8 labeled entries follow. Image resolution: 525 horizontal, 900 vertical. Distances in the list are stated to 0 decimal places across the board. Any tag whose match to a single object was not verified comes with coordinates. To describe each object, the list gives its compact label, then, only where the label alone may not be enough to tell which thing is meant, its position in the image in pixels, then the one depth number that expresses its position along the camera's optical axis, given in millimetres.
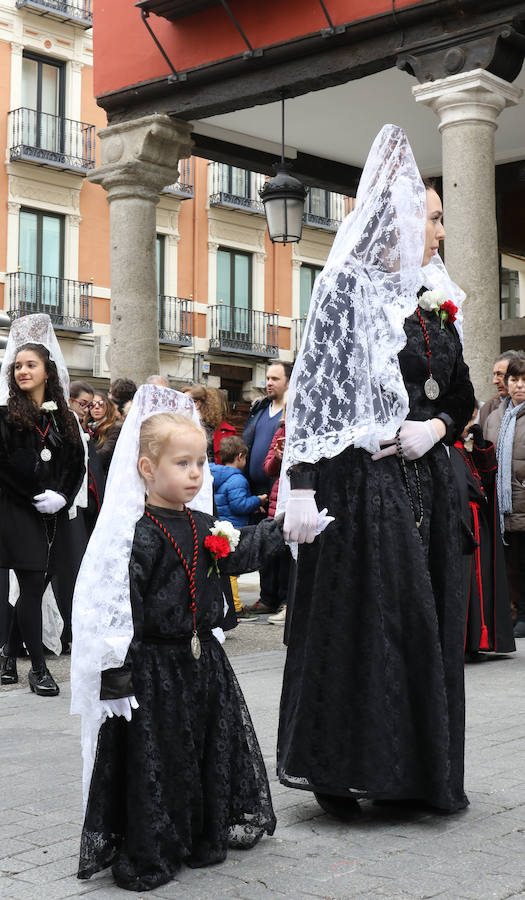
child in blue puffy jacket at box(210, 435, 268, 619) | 9445
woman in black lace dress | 3865
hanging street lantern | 10875
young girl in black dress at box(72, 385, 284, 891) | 3379
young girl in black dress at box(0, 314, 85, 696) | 6480
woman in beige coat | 8492
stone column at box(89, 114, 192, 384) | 11992
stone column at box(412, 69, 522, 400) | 9672
